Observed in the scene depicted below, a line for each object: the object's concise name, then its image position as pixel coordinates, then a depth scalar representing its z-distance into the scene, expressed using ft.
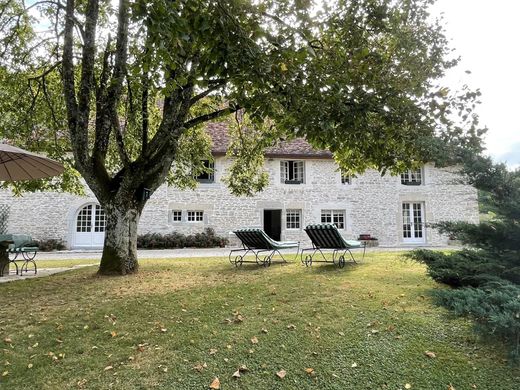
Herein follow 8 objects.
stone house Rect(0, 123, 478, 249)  58.08
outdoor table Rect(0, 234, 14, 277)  26.41
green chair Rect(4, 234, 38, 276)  27.22
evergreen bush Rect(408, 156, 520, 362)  9.75
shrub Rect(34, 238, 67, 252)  55.93
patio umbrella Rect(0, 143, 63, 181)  20.74
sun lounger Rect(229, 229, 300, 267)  28.27
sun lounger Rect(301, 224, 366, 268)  25.98
